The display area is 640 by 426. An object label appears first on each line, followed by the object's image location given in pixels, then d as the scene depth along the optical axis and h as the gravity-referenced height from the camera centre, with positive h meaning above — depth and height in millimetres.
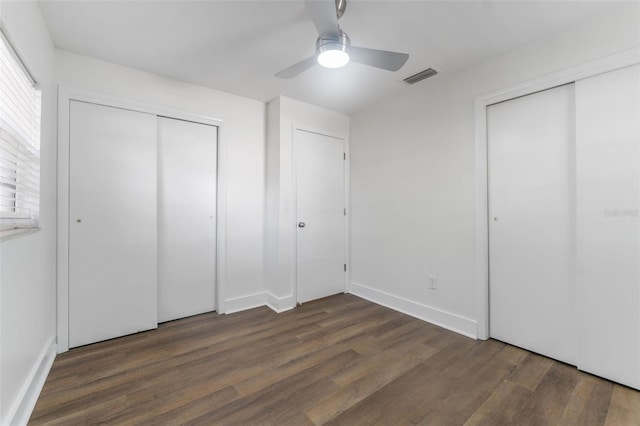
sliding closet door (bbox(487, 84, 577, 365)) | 2010 -60
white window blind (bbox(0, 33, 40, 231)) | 1370 +402
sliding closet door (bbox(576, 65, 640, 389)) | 1719 -61
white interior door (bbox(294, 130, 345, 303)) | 3297 -16
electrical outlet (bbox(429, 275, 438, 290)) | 2727 -700
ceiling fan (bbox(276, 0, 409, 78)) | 1464 +1045
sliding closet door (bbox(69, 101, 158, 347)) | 2230 -86
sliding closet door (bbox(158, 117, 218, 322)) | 2699 -48
